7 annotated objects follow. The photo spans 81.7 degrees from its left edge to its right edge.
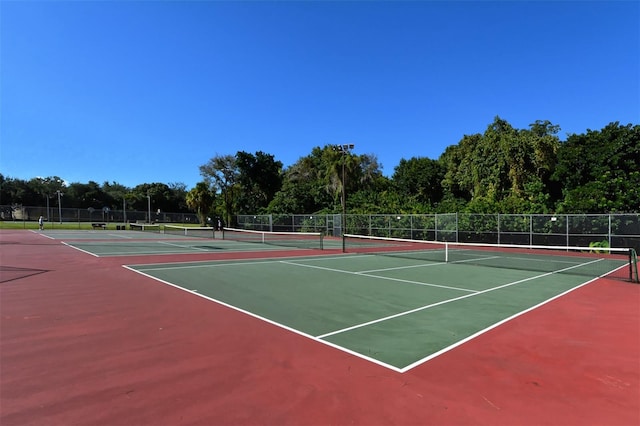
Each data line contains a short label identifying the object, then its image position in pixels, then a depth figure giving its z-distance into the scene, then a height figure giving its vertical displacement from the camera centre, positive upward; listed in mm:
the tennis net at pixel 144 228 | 51269 -2419
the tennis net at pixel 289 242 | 28122 -2611
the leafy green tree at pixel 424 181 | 52812 +4546
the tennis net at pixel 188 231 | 43000 -2582
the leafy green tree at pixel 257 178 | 61531 +5780
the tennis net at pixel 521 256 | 14984 -2501
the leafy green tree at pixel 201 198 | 57062 +2129
